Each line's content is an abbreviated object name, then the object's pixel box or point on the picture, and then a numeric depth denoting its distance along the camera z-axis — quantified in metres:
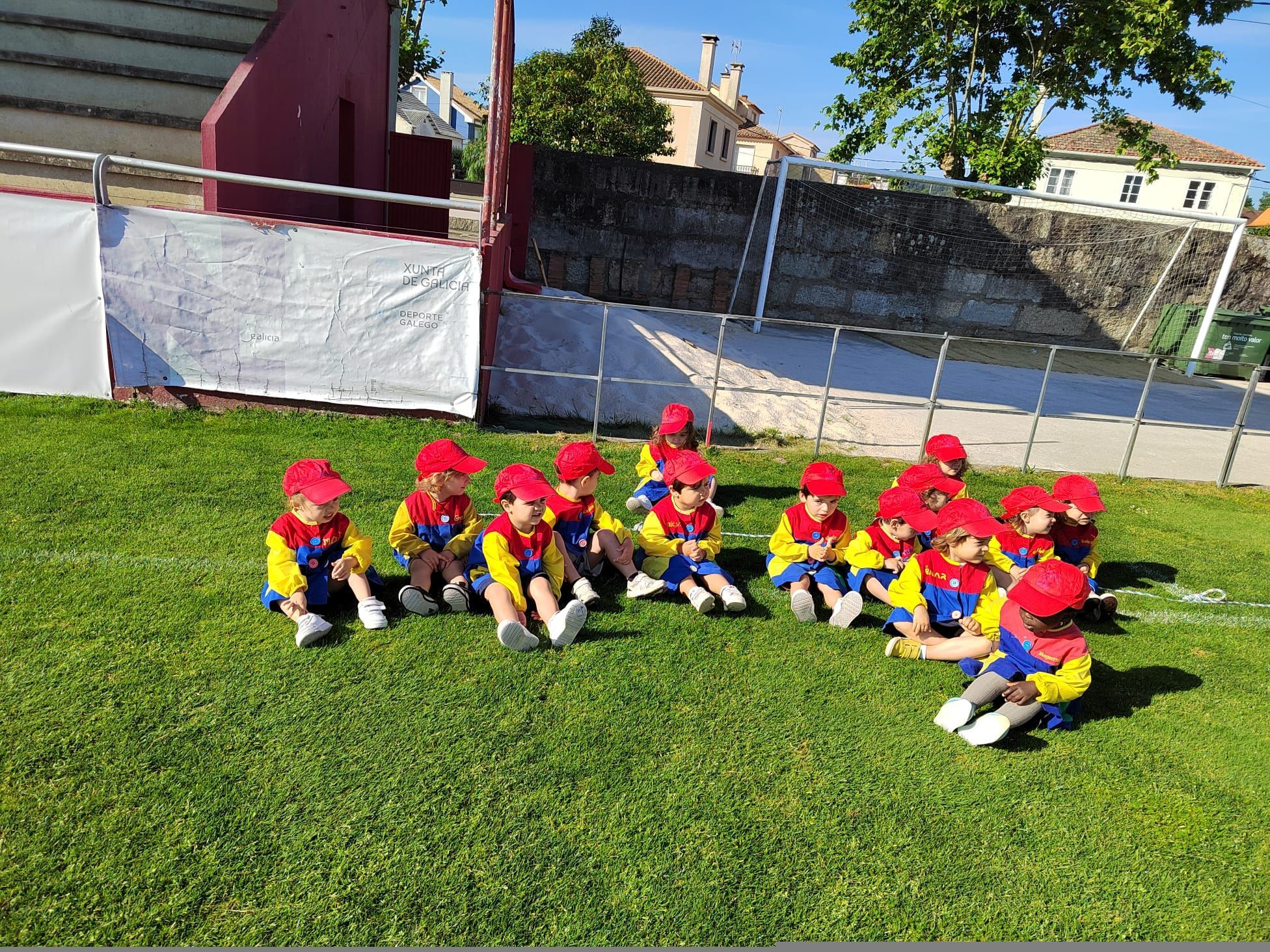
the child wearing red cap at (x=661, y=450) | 6.27
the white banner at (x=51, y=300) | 7.22
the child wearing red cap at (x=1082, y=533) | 5.38
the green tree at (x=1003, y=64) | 16.02
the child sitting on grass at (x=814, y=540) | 5.16
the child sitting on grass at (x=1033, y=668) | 3.87
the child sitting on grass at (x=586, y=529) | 4.89
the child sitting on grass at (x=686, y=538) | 5.11
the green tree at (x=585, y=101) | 37.12
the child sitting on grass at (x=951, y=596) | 4.58
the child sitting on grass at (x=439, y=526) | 4.69
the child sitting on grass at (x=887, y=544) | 5.14
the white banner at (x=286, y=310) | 7.45
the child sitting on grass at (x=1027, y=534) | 5.21
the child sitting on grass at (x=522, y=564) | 4.34
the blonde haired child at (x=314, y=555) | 4.26
